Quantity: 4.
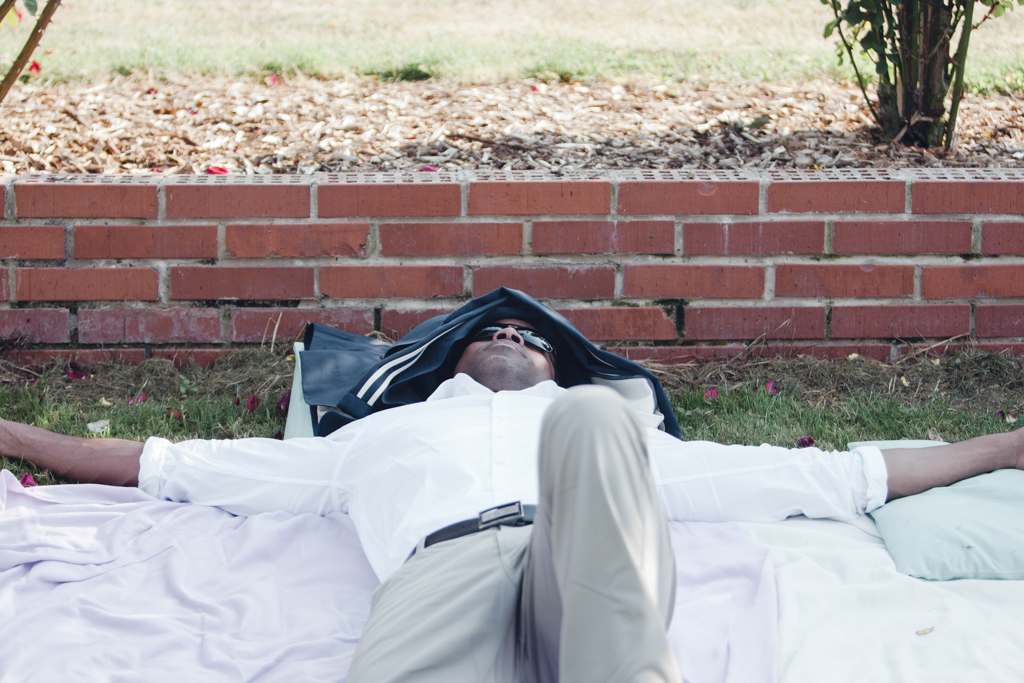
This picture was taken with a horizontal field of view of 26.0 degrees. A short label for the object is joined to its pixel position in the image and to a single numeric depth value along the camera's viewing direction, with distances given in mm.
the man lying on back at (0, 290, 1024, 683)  2561
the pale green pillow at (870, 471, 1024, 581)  3261
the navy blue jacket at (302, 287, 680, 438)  3582
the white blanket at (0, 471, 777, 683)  3149
